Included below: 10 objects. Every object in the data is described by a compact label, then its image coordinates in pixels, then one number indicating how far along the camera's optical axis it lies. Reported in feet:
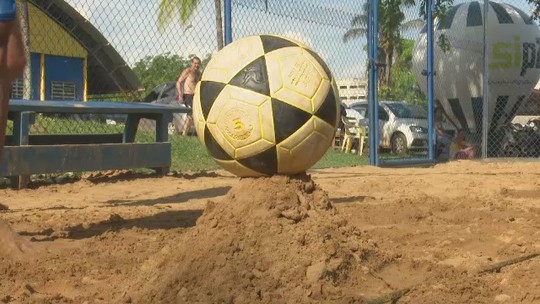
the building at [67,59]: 31.58
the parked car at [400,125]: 56.59
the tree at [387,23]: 38.34
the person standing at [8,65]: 12.57
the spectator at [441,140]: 51.40
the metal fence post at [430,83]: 42.50
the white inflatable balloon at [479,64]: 53.26
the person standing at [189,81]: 40.57
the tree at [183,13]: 30.68
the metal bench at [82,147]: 23.61
